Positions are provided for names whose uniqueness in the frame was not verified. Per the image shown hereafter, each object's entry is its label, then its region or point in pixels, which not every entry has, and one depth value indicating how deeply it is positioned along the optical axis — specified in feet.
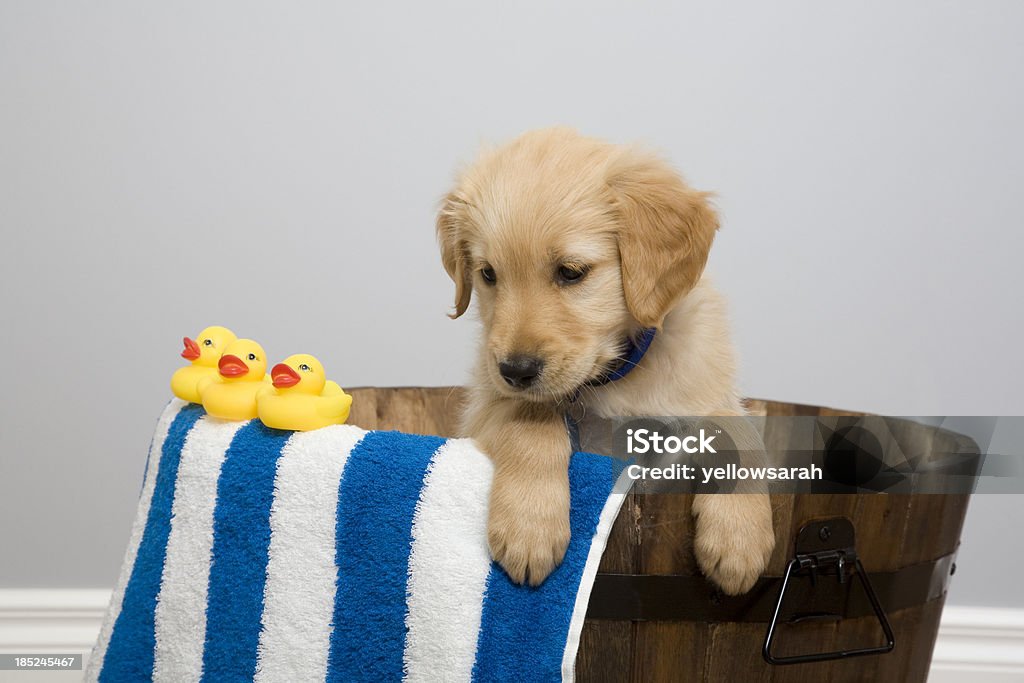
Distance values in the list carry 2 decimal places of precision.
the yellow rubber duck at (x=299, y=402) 3.43
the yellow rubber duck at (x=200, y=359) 3.67
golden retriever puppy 3.21
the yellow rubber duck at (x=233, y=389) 3.55
